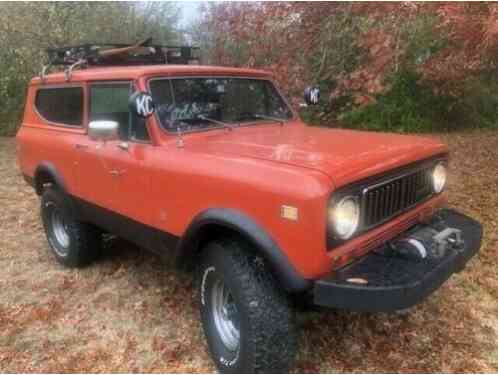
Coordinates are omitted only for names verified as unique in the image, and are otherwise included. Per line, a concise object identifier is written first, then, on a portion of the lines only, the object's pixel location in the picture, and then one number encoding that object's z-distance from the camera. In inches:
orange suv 88.0
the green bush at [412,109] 441.1
